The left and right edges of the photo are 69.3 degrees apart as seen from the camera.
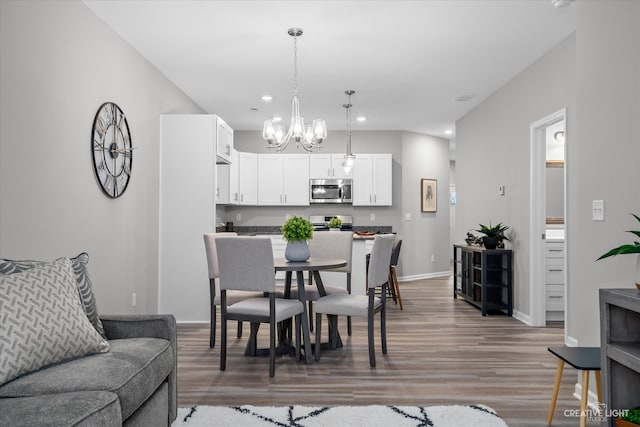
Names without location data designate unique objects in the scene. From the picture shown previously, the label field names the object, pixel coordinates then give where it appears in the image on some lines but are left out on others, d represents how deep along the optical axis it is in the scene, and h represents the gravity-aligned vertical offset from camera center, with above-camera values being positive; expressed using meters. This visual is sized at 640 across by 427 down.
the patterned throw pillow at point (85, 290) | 2.25 -0.36
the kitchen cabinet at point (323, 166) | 7.99 +0.90
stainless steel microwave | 7.98 +0.49
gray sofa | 1.48 -0.62
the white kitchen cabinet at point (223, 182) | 6.64 +0.52
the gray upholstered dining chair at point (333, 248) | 4.35 -0.29
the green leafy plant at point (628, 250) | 1.94 -0.13
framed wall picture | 8.57 +0.45
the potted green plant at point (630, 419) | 1.90 -0.83
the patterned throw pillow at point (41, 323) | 1.74 -0.42
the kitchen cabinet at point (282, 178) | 7.96 +0.69
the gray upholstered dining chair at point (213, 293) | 3.95 -0.65
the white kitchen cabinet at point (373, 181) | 8.02 +0.65
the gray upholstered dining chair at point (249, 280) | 3.24 -0.44
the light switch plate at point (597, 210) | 2.62 +0.05
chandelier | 4.00 +0.78
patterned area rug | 2.42 -1.08
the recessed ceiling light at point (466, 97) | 6.01 +1.60
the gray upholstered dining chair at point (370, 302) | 3.45 -0.64
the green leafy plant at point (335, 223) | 6.62 -0.07
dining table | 3.41 -0.48
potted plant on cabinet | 5.36 -0.20
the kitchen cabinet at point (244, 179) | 7.36 +0.65
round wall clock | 3.64 +0.57
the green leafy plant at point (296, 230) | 3.69 -0.09
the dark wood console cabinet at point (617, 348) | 2.08 -0.58
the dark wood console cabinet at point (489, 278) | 5.33 -0.72
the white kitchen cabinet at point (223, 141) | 5.13 +0.91
